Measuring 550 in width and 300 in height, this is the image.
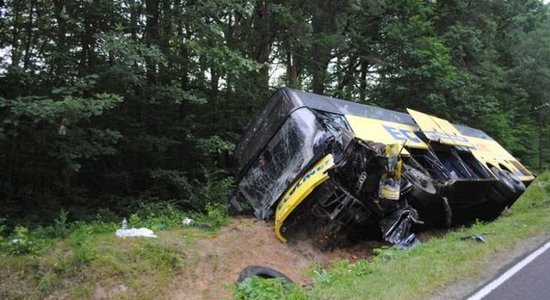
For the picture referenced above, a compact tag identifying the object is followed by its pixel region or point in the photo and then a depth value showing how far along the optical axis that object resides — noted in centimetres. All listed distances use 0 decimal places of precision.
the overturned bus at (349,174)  830
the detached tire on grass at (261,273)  661
